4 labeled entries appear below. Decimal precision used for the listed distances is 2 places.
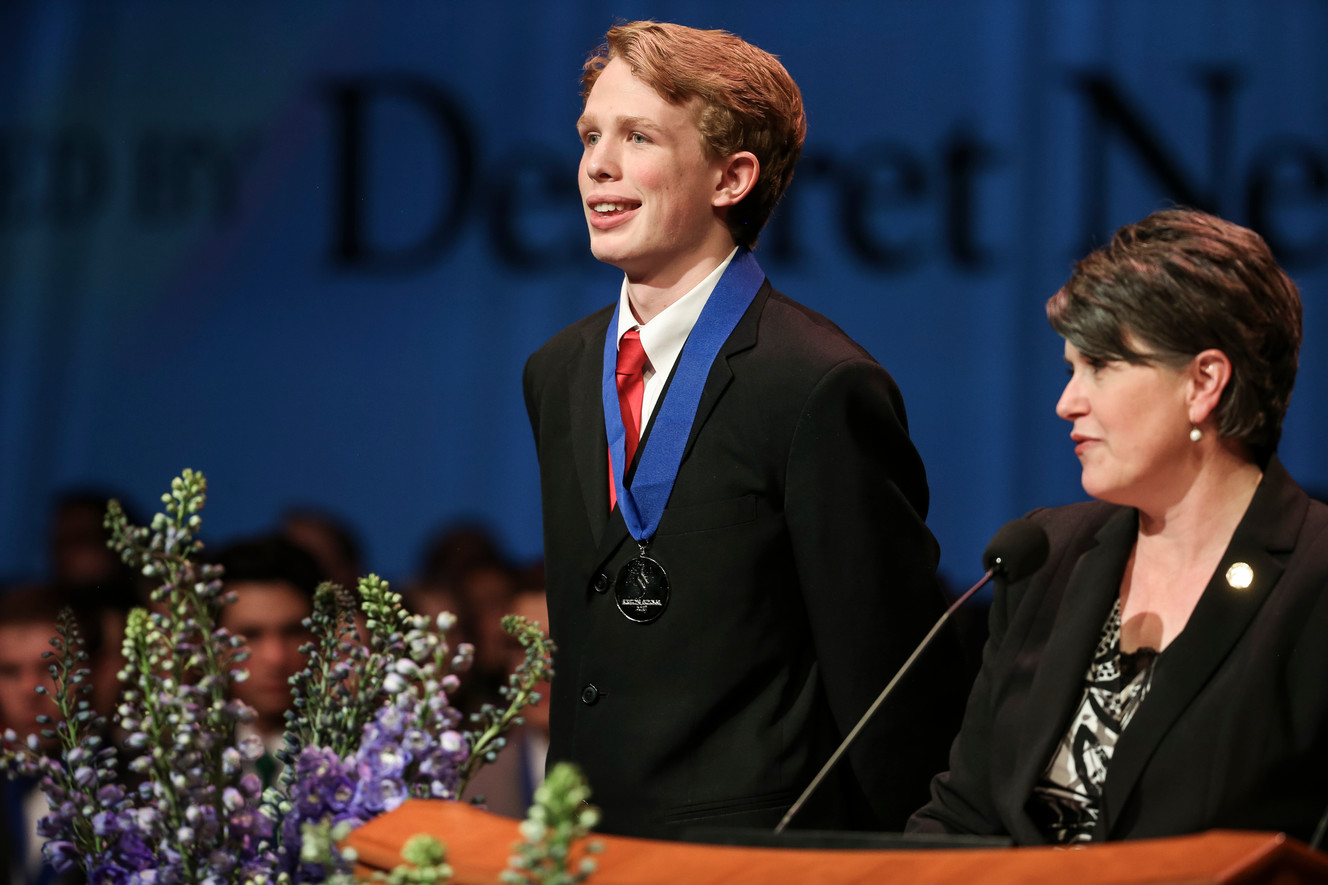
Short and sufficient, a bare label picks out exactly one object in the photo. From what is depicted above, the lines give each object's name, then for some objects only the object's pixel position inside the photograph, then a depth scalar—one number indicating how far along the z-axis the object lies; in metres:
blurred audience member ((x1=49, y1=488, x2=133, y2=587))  8.21
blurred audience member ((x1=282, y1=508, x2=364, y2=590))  8.91
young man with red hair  4.44
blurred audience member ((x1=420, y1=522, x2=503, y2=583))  8.97
